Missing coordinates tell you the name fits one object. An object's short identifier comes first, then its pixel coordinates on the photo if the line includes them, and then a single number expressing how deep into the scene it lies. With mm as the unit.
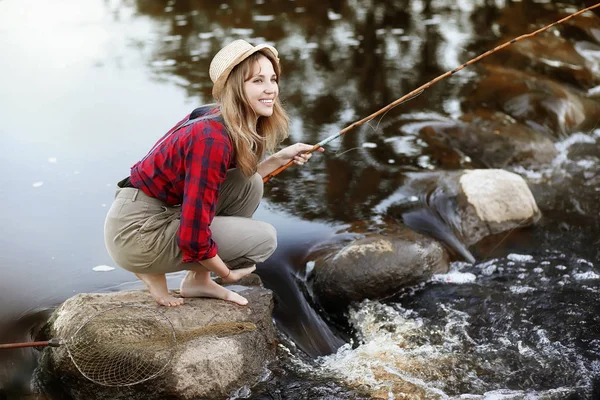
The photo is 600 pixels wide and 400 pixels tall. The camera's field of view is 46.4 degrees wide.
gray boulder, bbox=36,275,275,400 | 3518
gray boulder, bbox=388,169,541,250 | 5539
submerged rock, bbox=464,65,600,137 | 7664
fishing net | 3488
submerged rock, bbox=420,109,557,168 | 6840
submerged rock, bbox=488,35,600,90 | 8945
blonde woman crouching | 3203
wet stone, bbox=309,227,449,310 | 4703
